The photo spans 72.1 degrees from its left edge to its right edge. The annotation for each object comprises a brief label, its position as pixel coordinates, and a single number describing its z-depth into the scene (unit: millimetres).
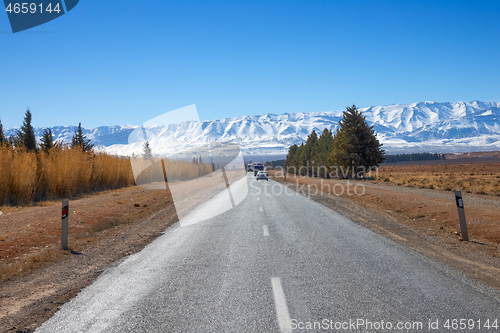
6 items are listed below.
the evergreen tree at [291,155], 111962
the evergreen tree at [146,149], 77538
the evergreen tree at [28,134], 39094
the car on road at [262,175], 57100
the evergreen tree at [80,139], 52353
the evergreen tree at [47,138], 36669
